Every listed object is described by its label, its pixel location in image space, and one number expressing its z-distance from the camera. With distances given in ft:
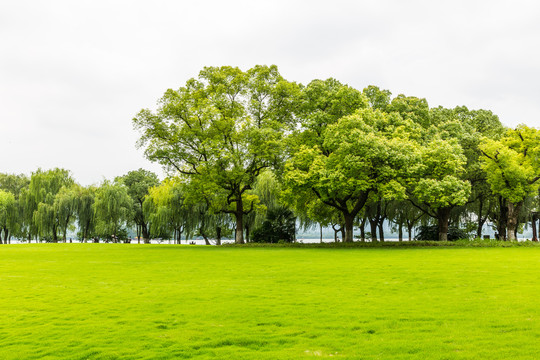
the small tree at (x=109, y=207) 154.20
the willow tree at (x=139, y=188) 202.90
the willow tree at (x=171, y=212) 151.23
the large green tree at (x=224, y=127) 119.03
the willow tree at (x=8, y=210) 173.27
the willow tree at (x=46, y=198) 156.97
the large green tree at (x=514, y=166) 108.78
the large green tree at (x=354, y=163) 98.12
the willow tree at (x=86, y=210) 159.94
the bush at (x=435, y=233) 129.18
